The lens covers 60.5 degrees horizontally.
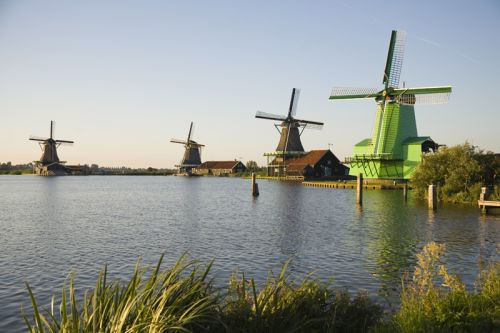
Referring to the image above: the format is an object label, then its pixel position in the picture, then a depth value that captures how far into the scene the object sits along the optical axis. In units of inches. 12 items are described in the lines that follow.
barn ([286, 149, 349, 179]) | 3553.2
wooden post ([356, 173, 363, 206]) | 1501.0
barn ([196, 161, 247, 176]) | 5206.7
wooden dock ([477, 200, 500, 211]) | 1160.8
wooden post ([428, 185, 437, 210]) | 1295.5
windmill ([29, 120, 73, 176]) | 4840.1
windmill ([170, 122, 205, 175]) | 5388.8
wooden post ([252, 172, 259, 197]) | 1918.1
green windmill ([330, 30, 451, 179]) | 2295.8
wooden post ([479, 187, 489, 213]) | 1184.9
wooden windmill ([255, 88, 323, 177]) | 3651.6
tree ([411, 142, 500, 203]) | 1488.7
